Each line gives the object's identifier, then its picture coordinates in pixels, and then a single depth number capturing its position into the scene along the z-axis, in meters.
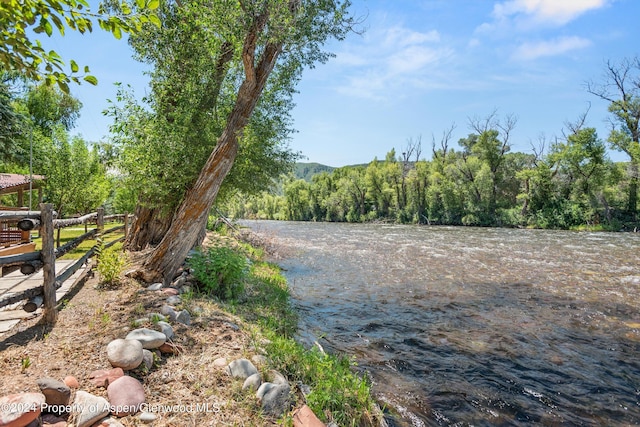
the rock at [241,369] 3.57
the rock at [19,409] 2.38
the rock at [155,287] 6.16
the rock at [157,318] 4.47
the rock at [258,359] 3.91
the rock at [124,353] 3.38
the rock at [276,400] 3.22
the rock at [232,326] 4.88
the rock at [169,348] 3.92
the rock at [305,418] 3.16
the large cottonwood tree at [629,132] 34.03
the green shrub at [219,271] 6.84
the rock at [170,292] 5.98
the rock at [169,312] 4.73
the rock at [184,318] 4.71
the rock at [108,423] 2.66
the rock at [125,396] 2.88
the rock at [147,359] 3.53
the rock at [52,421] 2.60
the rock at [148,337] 3.79
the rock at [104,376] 3.13
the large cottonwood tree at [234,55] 6.91
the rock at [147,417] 2.83
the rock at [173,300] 5.43
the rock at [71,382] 3.04
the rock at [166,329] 4.12
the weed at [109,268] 6.41
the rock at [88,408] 2.65
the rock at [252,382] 3.40
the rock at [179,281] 6.72
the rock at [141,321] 4.32
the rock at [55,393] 2.75
